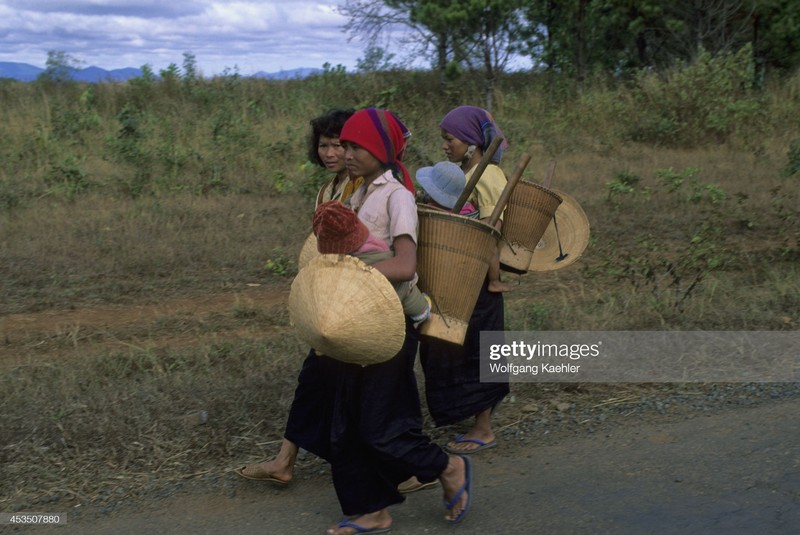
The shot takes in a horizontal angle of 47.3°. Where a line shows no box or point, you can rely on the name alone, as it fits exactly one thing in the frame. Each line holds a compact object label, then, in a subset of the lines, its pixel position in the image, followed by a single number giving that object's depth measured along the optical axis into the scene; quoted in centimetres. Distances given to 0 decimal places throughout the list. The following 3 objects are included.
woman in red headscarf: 311
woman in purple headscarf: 390
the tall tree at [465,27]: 1584
